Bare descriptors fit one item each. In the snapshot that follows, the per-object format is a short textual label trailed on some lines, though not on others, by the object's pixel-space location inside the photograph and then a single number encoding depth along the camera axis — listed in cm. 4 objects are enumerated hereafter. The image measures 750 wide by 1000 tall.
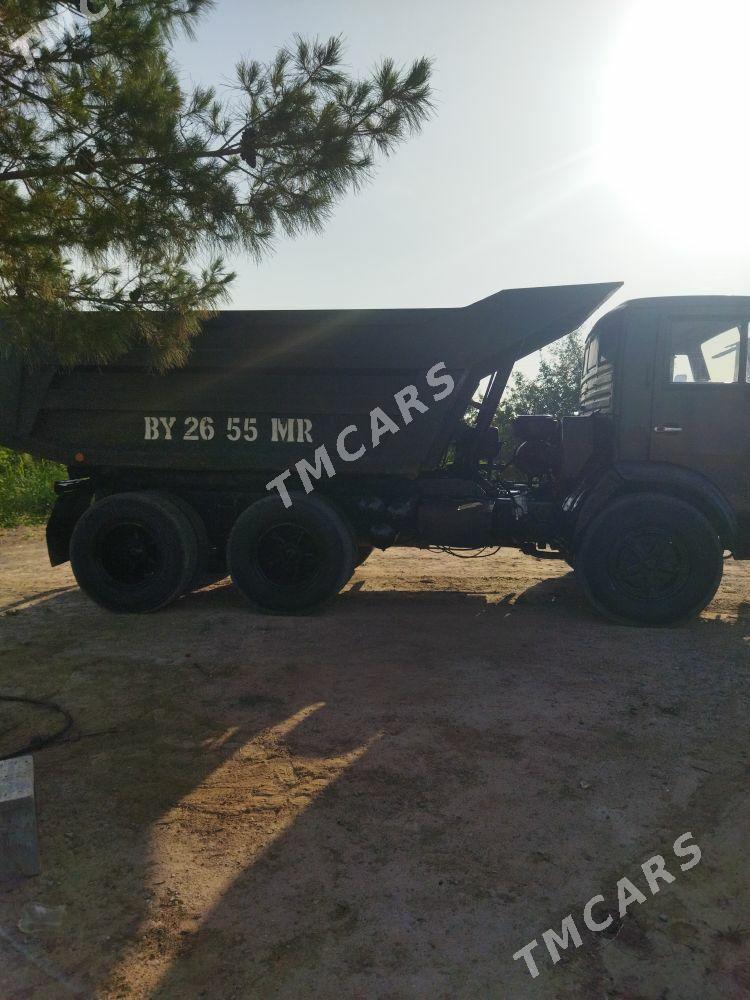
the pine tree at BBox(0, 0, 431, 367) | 382
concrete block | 242
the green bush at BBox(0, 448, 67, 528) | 1186
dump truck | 557
